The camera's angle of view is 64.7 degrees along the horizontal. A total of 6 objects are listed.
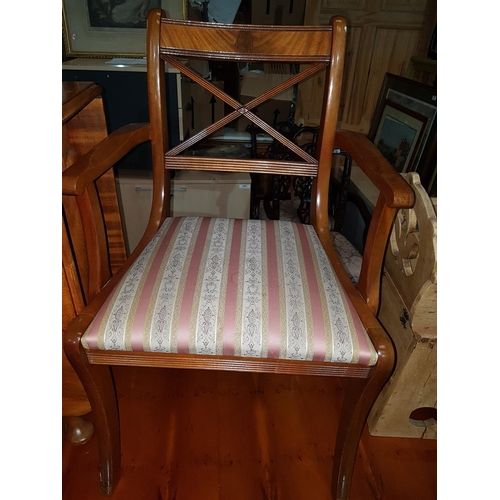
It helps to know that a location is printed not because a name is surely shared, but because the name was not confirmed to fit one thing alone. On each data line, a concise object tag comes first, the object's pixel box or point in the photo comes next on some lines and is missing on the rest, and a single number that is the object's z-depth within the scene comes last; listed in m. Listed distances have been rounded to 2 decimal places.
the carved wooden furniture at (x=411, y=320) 0.85
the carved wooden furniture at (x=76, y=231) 0.80
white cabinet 1.66
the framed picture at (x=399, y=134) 1.64
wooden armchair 0.68
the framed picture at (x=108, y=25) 1.68
